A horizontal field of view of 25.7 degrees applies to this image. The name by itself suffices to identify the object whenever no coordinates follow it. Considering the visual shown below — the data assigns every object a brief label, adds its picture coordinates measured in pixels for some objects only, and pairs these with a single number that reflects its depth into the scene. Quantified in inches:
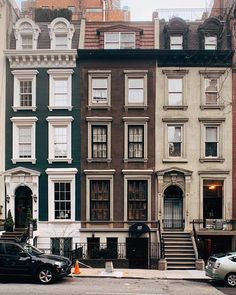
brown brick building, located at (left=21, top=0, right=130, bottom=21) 2074.4
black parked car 783.1
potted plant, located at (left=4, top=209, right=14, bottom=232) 1121.4
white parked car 827.4
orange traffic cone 898.1
